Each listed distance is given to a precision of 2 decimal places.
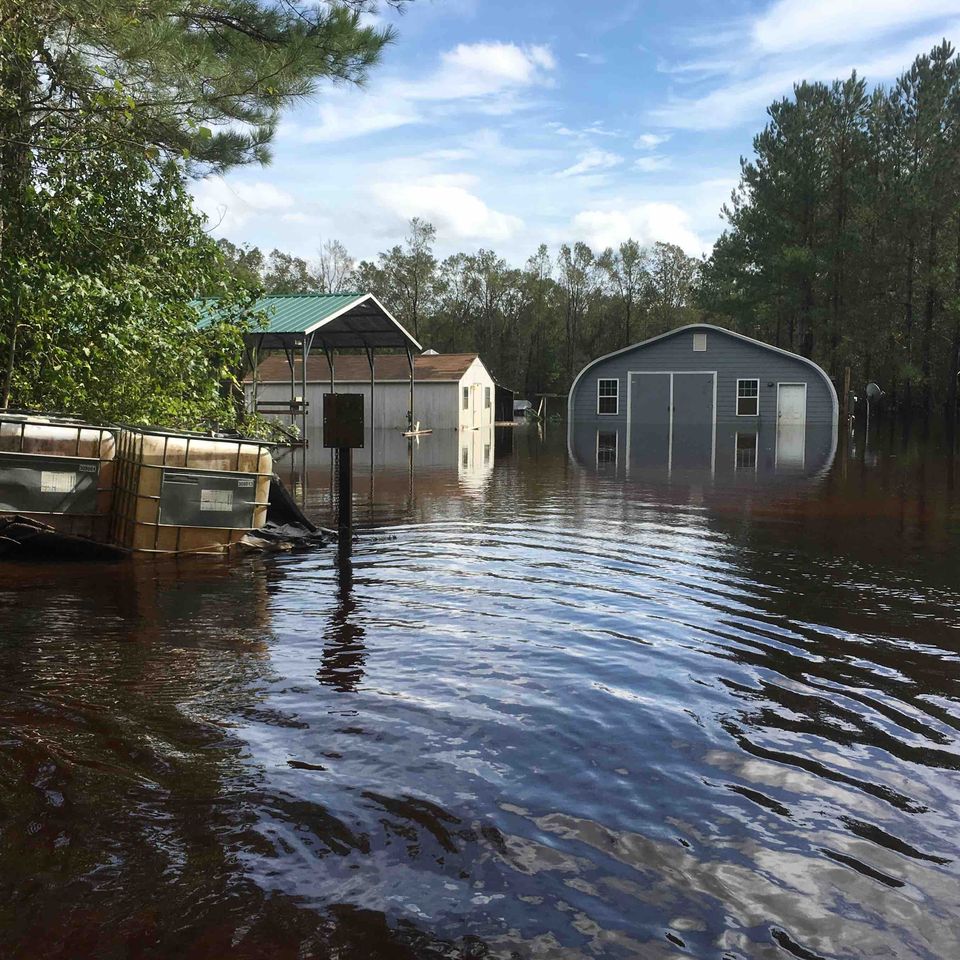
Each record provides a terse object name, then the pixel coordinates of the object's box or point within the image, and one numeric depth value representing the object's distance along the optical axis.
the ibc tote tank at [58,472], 9.08
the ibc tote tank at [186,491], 9.29
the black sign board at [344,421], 10.75
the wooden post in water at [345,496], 11.12
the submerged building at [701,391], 39.00
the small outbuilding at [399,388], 41.41
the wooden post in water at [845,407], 44.06
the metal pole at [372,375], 35.68
